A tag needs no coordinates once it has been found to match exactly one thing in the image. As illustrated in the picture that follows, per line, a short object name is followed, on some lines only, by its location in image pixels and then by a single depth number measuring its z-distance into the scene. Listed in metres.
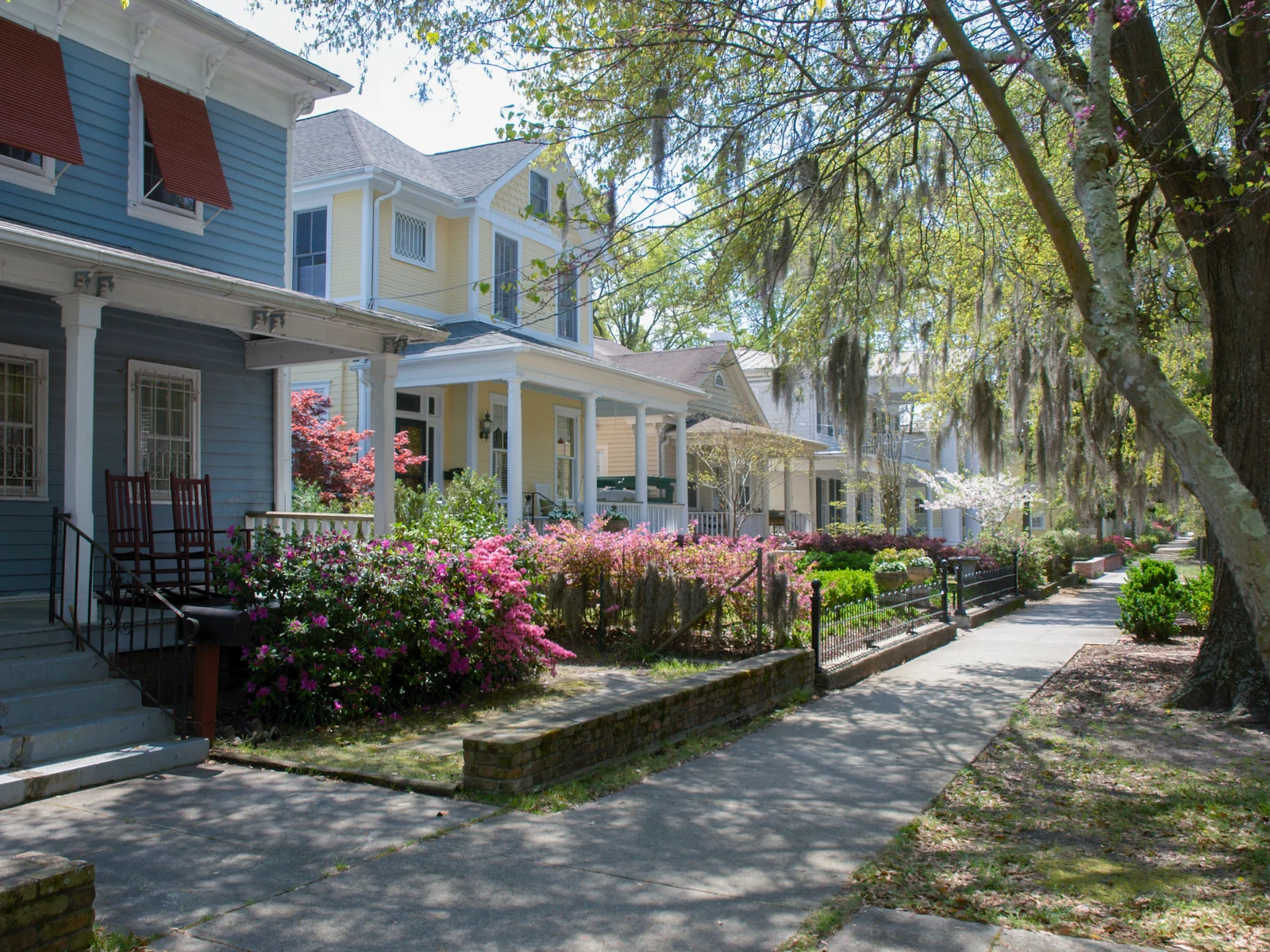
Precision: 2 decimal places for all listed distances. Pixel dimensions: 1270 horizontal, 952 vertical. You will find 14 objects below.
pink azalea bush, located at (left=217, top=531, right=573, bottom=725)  7.63
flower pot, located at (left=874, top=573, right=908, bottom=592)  17.08
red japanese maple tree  14.99
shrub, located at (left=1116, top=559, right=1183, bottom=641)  13.52
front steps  6.01
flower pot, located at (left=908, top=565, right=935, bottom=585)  17.72
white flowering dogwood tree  28.80
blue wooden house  7.63
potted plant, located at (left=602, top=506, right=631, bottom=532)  17.62
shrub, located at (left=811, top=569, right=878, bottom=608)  14.50
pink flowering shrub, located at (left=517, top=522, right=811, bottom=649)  11.02
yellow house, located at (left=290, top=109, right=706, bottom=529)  17.02
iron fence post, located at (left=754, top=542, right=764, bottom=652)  10.58
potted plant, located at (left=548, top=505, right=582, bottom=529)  17.36
